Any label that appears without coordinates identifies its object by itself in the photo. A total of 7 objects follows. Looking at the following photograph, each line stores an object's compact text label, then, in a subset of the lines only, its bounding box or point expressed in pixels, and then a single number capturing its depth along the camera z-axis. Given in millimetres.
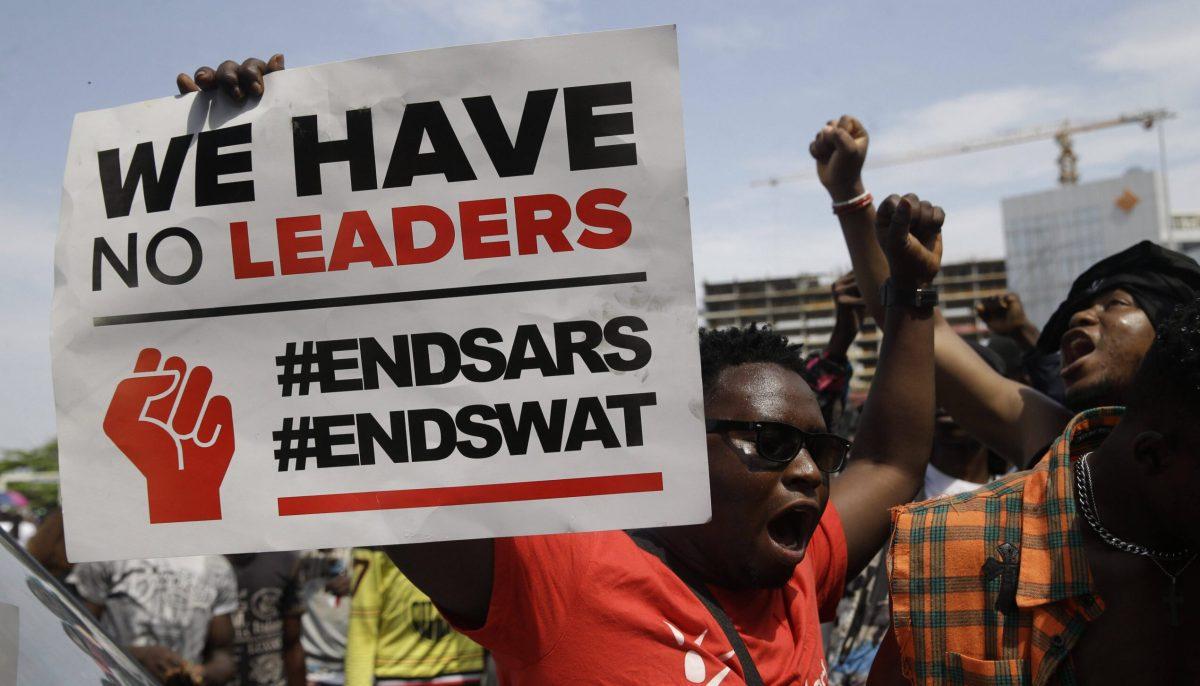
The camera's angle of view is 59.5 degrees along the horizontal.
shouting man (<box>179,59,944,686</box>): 1598
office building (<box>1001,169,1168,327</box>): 92000
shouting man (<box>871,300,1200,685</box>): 1747
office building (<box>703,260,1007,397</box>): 90688
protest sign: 1400
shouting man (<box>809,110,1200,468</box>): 2678
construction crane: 102225
